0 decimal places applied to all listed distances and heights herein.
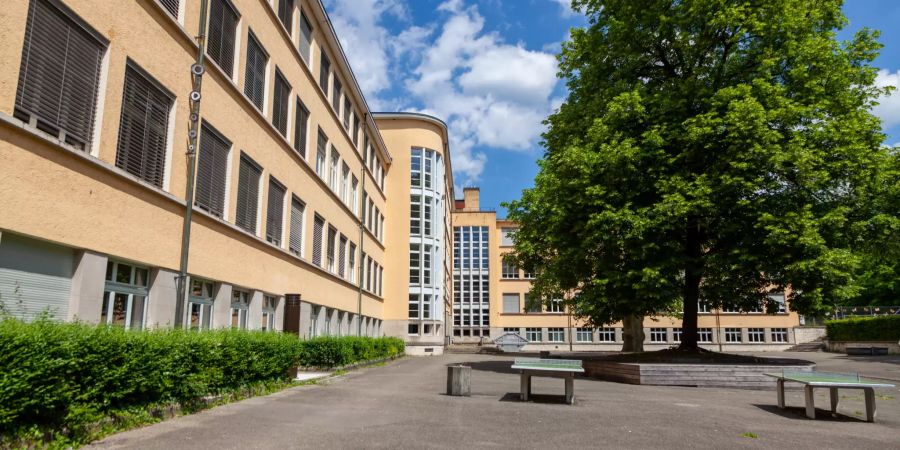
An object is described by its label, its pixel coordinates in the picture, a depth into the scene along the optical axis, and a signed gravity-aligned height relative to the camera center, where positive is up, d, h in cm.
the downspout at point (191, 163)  1342 +361
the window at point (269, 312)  1980 +36
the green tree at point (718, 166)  1870 +504
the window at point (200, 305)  1452 +43
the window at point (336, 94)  2959 +1104
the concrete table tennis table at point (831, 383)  1087 -100
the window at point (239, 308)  1720 +44
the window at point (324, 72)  2719 +1112
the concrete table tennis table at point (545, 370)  1255 -90
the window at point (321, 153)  2666 +732
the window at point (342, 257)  3091 +334
